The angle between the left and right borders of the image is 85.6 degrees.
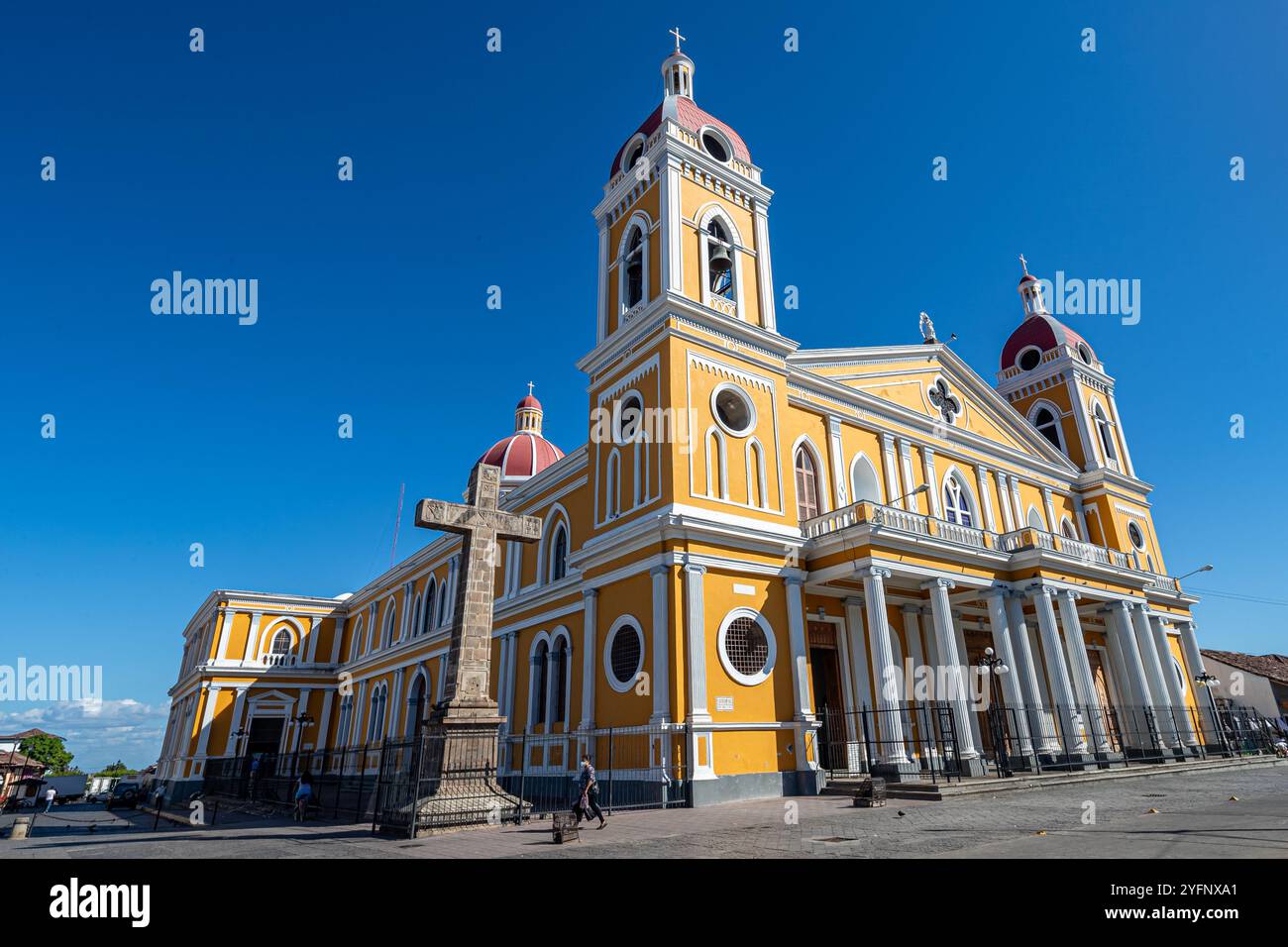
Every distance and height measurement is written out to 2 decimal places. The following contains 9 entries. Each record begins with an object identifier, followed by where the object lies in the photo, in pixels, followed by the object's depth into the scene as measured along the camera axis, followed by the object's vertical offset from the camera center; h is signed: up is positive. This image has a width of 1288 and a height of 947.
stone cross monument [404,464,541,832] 10.30 +0.65
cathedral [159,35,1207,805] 15.80 +4.97
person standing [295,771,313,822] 15.98 -1.15
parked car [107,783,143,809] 40.47 -2.97
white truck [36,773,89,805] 52.41 -2.98
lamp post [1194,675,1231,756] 22.71 +1.55
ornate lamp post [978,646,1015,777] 15.20 +0.19
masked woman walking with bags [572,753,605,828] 10.33 -0.78
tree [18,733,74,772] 76.88 -0.45
